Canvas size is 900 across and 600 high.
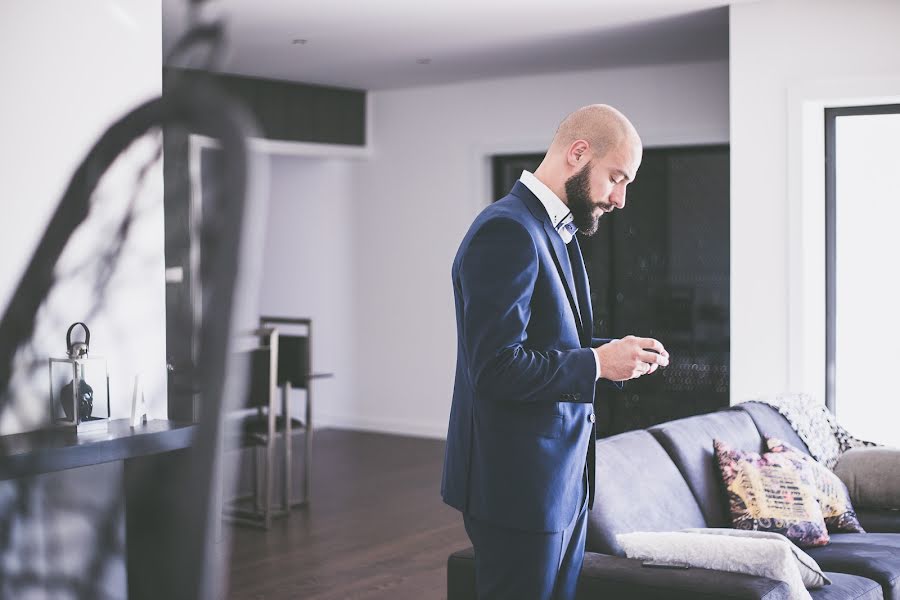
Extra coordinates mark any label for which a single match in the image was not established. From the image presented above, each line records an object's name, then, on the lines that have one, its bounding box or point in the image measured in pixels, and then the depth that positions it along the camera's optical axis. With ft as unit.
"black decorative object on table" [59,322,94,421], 8.52
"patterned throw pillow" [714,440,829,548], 11.13
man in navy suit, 6.11
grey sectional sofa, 8.02
